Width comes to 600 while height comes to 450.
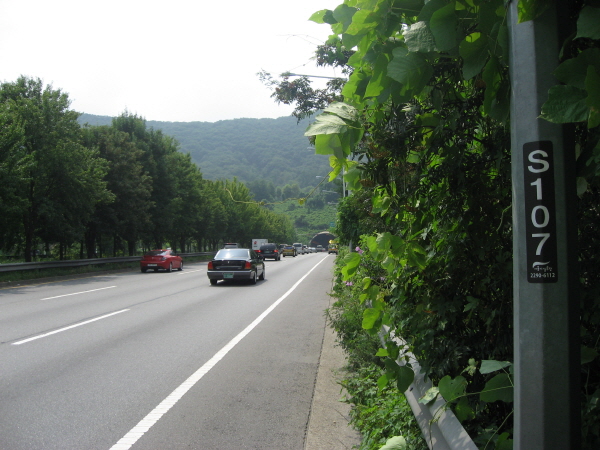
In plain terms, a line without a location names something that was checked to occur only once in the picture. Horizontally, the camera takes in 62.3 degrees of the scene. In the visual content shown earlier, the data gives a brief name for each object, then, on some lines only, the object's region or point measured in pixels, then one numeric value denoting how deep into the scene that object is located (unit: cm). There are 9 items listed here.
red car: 3088
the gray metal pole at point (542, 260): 128
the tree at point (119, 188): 3844
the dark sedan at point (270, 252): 5489
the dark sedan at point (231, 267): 2050
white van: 9412
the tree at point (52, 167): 2806
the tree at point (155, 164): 4675
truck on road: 7919
